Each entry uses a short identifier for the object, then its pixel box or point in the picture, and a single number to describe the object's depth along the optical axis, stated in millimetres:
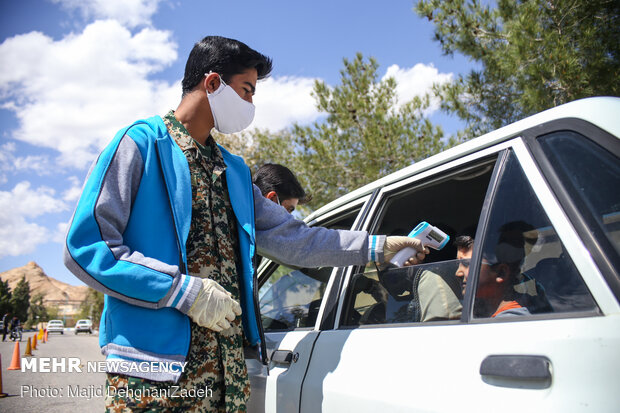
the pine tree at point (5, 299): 61469
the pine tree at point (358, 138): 10633
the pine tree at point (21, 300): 68312
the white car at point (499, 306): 1087
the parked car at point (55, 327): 43531
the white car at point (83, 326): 44062
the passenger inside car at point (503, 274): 1380
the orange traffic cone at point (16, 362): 10162
